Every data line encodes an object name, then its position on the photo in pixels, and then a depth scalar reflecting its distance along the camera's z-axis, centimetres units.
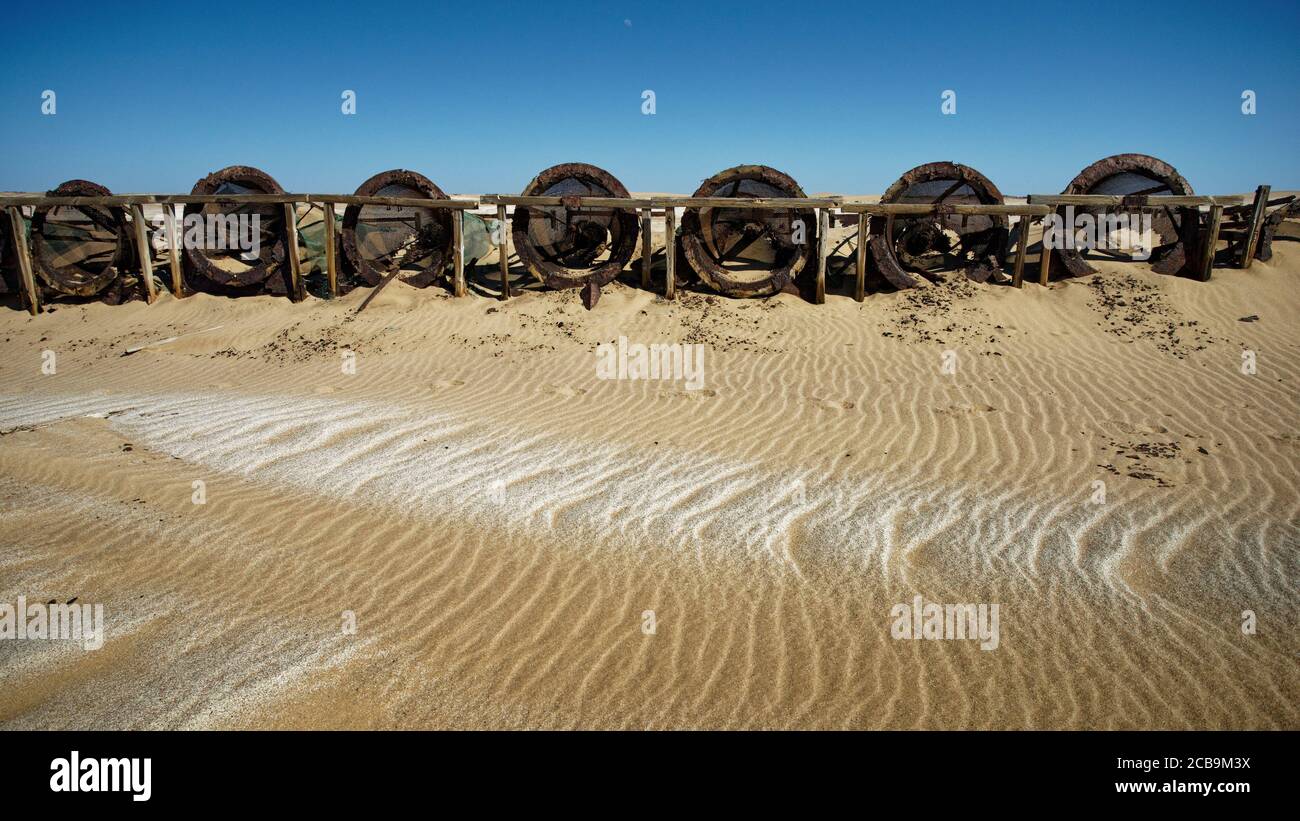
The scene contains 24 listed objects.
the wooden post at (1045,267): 1145
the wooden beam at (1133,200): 1120
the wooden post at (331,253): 1218
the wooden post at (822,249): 1110
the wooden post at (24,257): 1289
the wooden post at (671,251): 1113
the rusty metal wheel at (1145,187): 1166
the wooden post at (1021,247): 1122
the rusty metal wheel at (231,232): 1302
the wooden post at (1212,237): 1116
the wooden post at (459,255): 1210
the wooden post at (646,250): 1174
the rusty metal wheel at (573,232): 1230
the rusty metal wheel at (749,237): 1166
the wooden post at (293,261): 1250
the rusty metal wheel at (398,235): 1262
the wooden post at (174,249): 1304
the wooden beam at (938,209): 1105
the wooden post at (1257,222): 1129
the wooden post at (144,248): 1284
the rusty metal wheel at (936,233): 1166
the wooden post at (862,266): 1124
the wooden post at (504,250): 1180
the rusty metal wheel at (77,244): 1342
